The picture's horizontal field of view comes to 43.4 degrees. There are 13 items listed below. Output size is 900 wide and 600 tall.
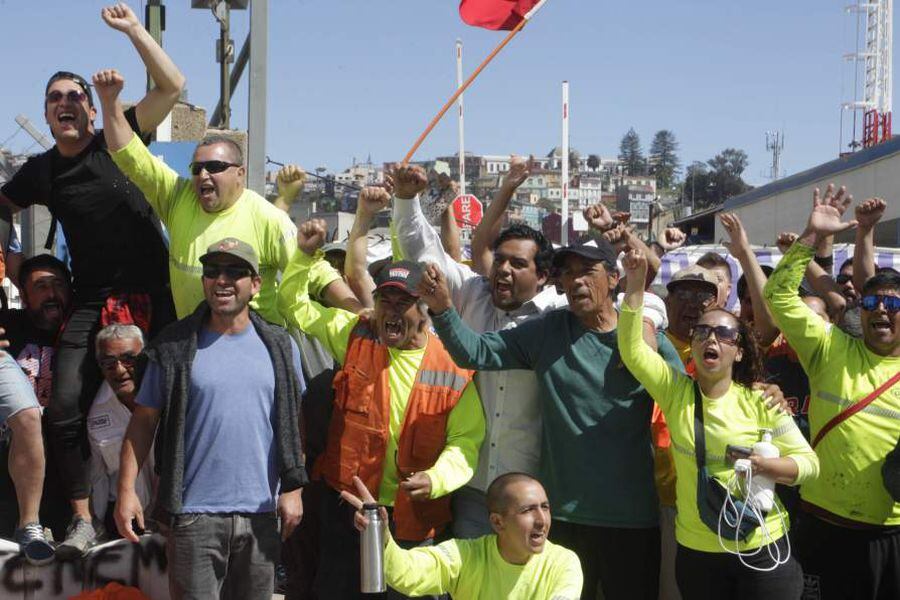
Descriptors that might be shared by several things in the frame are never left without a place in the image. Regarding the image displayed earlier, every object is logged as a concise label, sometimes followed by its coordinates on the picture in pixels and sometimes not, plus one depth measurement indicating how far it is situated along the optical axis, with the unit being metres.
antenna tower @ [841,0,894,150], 42.31
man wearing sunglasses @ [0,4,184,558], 5.42
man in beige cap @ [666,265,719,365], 5.59
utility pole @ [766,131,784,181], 107.75
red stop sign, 18.77
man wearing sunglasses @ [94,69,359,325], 5.26
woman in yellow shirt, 4.47
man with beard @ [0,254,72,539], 5.66
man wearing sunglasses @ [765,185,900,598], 5.01
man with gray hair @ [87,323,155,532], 5.34
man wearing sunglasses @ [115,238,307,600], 4.64
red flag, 7.50
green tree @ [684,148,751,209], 119.31
